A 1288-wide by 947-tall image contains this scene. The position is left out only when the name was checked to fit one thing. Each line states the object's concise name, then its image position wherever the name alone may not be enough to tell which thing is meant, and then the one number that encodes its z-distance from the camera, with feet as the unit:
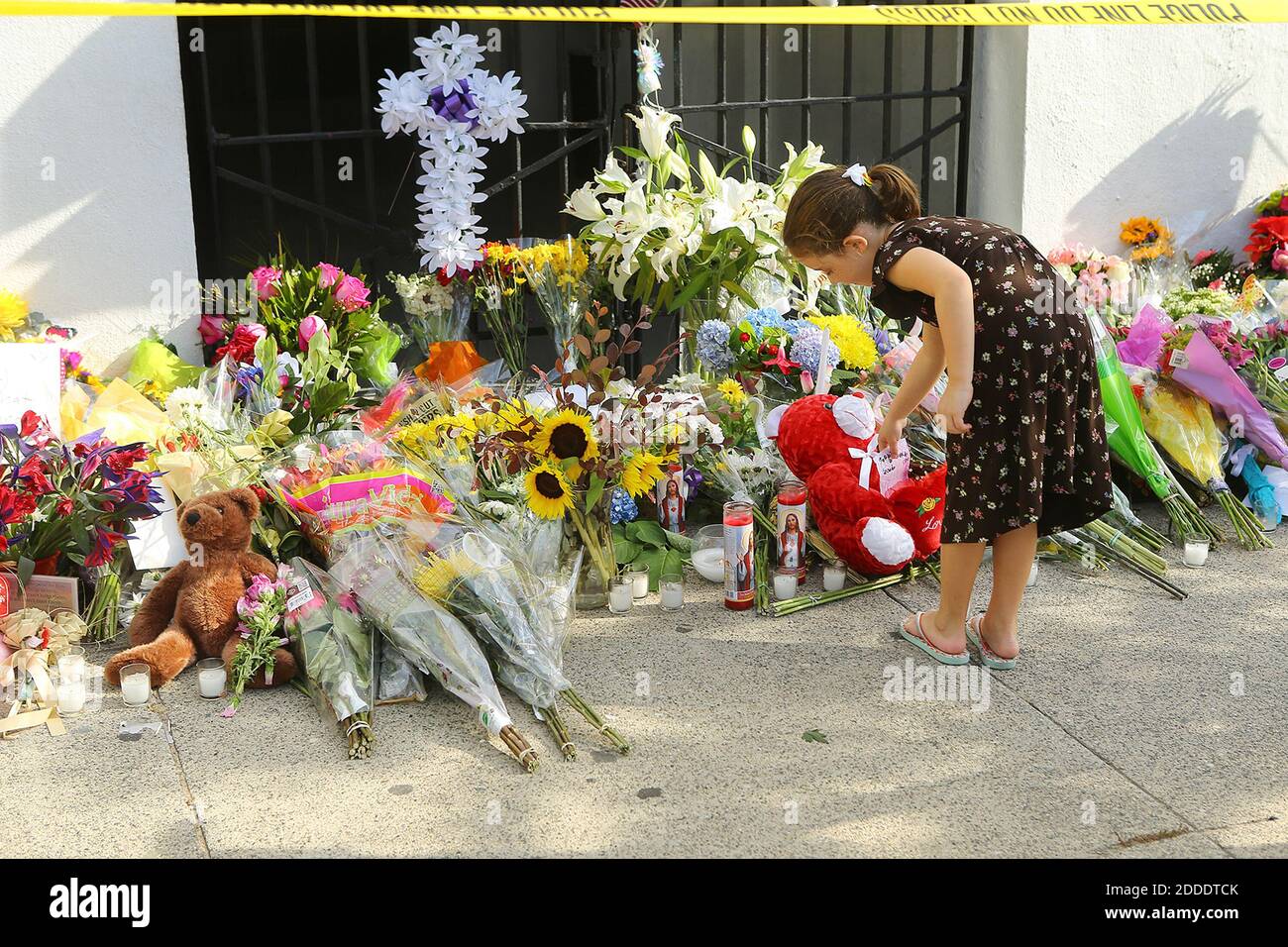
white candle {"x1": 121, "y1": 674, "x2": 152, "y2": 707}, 10.78
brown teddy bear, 11.17
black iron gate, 16.97
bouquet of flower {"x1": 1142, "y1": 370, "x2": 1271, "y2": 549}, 14.85
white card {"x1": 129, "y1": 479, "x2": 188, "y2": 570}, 12.51
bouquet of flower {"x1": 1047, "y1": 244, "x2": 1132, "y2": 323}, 17.60
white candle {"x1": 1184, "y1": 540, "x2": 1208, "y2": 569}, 13.73
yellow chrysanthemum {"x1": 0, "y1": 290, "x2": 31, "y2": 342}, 14.84
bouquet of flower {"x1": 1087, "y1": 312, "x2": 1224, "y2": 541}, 14.67
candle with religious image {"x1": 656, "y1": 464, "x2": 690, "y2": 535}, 13.88
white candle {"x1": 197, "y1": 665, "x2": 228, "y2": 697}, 10.92
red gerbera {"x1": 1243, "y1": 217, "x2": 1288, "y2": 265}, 20.47
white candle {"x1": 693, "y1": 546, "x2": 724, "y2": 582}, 13.33
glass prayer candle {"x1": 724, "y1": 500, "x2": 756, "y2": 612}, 12.60
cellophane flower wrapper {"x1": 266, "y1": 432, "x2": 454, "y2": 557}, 11.59
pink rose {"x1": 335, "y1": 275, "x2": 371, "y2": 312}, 15.52
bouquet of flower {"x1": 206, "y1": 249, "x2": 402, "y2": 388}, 15.16
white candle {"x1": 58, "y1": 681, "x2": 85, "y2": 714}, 10.71
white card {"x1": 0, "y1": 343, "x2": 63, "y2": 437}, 13.65
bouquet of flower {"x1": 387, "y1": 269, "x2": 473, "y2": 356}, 16.34
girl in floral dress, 10.55
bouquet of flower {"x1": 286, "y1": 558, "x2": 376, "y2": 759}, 10.30
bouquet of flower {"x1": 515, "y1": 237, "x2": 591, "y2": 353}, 15.53
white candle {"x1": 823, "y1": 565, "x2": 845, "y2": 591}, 13.05
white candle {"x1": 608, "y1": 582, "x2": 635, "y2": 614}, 12.69
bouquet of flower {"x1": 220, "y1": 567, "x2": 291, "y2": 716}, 11.00
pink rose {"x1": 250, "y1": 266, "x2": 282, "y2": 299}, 15.38
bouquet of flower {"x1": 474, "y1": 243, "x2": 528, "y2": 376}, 15.84
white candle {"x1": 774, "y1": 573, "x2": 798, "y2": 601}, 12.85
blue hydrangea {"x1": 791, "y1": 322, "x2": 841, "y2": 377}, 14.52
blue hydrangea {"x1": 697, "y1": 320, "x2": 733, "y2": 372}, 15.14
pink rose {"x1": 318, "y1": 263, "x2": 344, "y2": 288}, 15.52
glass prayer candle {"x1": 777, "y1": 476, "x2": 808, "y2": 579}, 13.06
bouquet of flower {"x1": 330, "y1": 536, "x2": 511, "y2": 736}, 10.56
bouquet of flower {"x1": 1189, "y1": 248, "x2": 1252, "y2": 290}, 19.80
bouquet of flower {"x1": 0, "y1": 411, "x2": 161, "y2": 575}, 11.62
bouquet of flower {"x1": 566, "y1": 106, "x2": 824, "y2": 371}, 15.16
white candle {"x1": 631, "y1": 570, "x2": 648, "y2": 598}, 12.96
